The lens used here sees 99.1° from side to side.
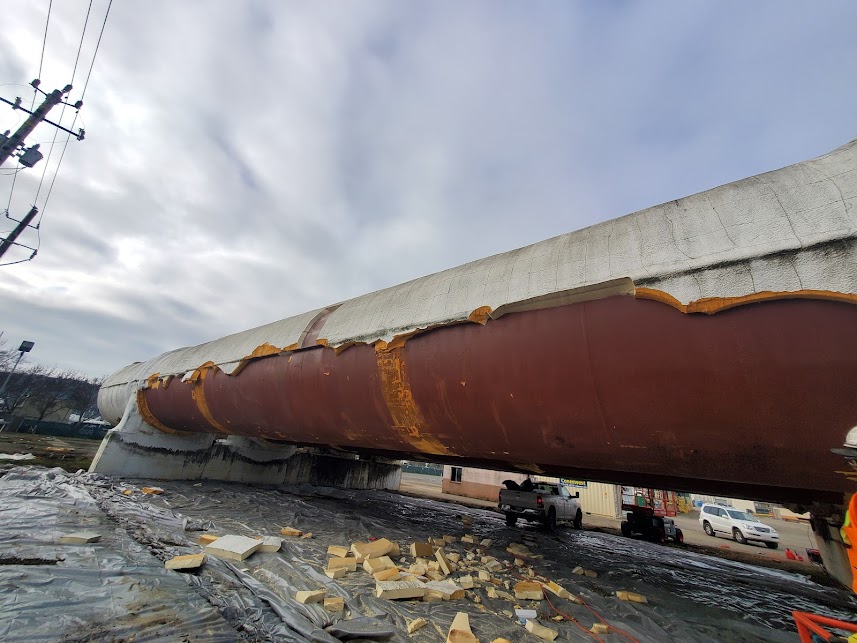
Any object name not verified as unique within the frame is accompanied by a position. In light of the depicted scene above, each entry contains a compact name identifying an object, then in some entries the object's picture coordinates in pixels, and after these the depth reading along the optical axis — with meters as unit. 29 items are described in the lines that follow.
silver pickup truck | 10.56
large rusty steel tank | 2.29
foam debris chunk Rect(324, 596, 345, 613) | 3.26
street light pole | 22.15
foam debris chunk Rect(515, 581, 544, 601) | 4.09
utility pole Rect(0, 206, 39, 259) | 15.29
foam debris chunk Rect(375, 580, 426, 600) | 3.59
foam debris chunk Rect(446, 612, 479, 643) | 2.85
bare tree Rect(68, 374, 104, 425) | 32.25
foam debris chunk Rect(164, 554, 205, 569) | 3.71
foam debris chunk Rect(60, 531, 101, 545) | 4.10
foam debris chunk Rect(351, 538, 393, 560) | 4.74
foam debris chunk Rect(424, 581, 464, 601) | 3.72
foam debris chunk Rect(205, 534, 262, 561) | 4.34
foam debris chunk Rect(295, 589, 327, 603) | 3.29
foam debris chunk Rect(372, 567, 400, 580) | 3.92
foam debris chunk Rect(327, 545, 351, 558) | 4.75
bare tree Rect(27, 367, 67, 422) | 30.67
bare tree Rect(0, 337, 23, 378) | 35.72
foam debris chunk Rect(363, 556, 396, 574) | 4.19
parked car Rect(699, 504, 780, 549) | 14.30
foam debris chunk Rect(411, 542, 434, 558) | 5.06
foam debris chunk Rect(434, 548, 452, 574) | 4.54
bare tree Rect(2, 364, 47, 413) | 29.77
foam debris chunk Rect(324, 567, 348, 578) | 4.08
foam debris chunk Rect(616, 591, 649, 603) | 4.42
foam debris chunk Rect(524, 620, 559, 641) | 3.16
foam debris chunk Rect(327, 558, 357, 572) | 4.27
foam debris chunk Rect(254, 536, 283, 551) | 4.72
